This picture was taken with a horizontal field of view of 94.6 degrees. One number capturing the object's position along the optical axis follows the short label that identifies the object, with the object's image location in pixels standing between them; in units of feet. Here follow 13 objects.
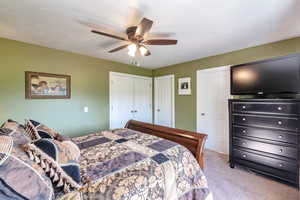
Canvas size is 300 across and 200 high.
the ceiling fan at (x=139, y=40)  5.78
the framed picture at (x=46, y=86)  8.97
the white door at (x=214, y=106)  10.84
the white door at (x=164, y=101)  14.75
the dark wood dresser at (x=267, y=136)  6.66
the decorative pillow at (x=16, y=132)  3.63
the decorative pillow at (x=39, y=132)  4.61
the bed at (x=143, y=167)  3.33
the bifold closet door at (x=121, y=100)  12.96
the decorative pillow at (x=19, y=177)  2.31
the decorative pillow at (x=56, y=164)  2.98
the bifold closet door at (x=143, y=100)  14.93
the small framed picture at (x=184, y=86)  13.14
